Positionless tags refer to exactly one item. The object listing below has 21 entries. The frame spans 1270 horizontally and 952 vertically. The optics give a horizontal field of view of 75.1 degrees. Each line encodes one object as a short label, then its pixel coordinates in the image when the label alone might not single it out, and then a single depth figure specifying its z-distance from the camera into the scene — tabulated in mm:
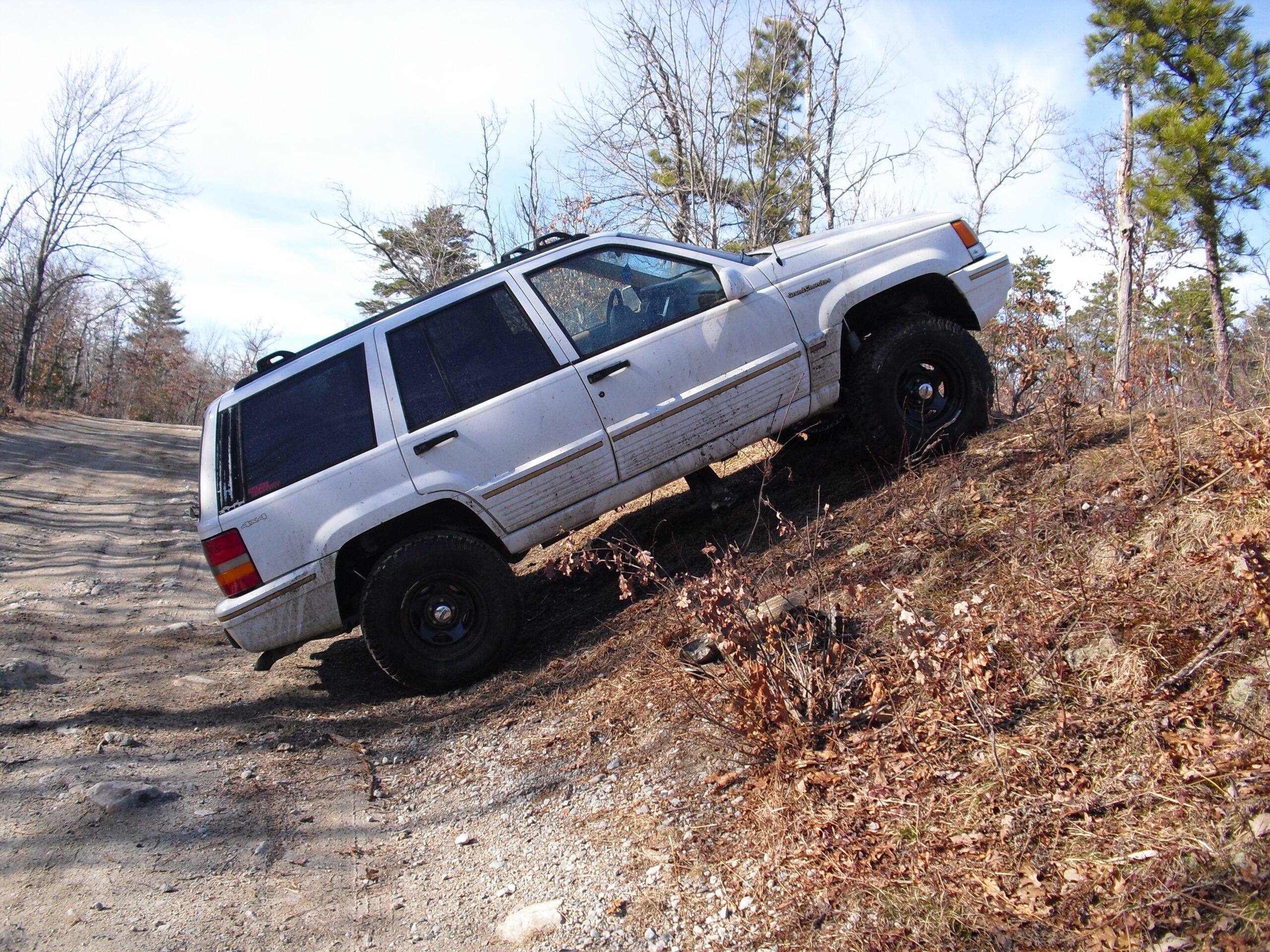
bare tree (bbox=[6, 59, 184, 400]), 27188
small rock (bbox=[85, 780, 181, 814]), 3316
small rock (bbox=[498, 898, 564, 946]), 2582
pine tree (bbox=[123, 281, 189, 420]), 48375
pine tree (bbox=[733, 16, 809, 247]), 12406
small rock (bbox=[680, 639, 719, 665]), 3859
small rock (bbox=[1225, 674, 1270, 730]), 2488
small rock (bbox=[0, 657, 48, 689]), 4594
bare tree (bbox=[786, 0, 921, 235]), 12648
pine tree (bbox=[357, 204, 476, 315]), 17891
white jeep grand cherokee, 4211
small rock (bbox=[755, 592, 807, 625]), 3678
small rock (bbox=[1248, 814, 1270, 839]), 2107
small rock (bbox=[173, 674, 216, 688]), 4902
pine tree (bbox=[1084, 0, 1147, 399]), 15773
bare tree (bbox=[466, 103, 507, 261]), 16562
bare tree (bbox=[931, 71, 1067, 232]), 21422
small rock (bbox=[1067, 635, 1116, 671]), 2979
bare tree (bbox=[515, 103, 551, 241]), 15883
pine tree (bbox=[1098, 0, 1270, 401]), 14398
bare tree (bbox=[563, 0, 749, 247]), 12414
